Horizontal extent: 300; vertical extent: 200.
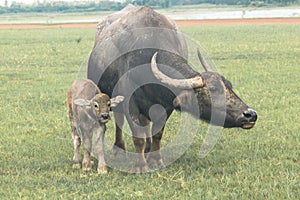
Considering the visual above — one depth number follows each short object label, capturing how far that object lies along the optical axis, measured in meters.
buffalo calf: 11.16
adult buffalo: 10.82
